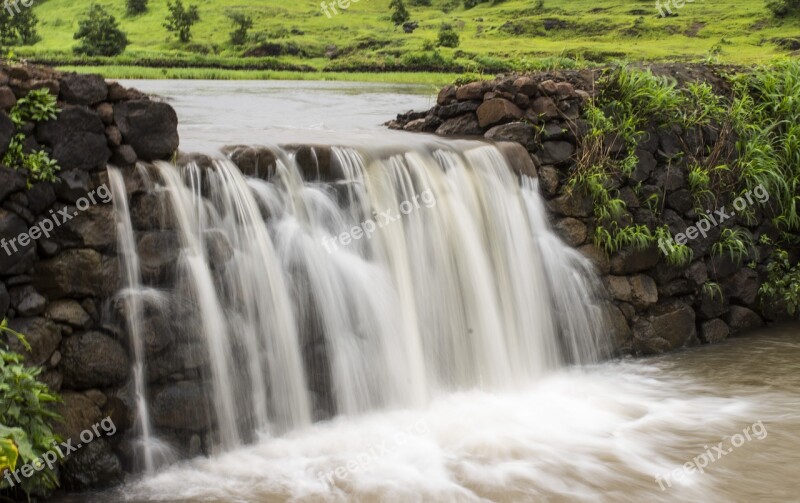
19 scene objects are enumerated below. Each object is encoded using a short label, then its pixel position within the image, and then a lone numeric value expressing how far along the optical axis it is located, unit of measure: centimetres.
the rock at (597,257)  855
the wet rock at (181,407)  562
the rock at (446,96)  957
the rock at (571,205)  858
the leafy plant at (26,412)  459
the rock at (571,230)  852
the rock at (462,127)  921
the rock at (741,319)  934
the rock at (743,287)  938
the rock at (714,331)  912
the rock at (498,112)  890
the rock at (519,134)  874
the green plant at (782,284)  948
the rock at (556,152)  877
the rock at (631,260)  868
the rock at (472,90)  932
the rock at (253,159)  668
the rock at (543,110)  889
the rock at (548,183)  861
